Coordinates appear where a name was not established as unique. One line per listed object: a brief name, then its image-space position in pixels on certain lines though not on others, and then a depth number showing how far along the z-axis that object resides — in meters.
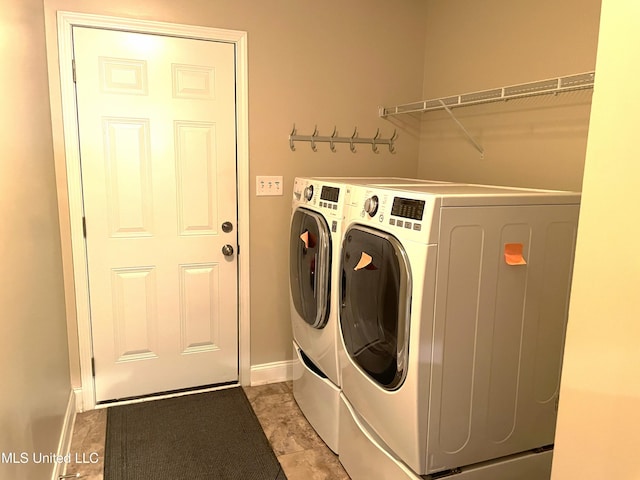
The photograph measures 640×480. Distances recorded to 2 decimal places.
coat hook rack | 2.76
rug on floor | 2.12
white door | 2.41
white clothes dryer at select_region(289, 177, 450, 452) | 2.05
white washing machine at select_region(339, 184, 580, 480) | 1.47
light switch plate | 2.73
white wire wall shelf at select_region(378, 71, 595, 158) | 1.70
